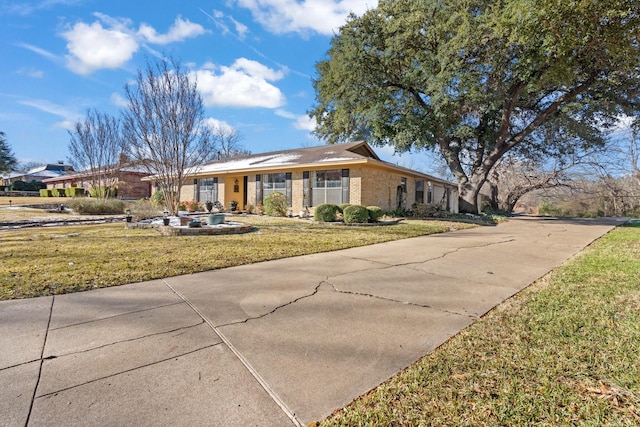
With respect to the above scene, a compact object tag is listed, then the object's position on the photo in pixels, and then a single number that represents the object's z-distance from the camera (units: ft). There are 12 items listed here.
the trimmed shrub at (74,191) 102.44
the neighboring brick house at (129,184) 94.43
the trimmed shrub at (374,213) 43.06
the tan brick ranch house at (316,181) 50.13
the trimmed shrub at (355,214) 41.11
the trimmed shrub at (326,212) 42.78
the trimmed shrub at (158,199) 59.41
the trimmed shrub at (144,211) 45.04
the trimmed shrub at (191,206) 64.13
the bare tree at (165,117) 36.68
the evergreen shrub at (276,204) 51.19
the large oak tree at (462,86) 44.06
